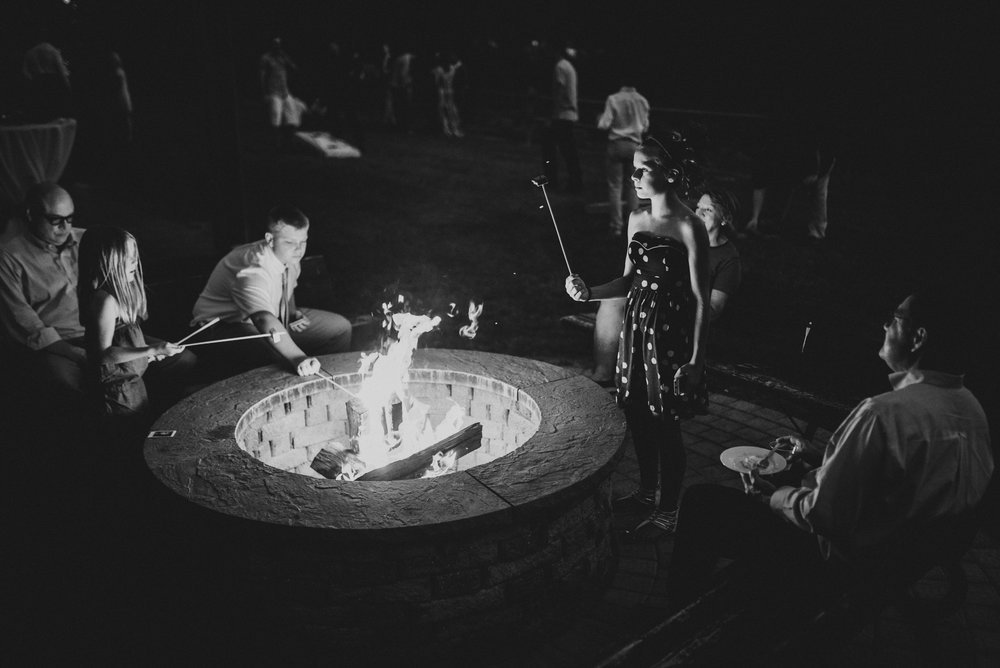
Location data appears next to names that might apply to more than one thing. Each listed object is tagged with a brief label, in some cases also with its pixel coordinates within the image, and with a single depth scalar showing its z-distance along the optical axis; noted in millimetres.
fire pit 3314
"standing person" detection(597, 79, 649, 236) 11523
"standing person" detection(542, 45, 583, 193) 13461
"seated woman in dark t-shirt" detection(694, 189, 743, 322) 5352
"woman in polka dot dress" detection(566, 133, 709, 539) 4152
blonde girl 4559
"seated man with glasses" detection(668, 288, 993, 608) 2744
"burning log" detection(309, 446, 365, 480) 4406
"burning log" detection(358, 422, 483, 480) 4297
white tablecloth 9586
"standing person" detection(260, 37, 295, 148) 19078
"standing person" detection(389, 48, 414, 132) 22109
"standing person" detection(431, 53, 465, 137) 20875
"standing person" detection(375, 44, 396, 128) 22672
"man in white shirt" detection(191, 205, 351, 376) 5260
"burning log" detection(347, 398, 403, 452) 4773
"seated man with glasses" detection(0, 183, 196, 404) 5125
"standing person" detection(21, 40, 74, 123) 10297
